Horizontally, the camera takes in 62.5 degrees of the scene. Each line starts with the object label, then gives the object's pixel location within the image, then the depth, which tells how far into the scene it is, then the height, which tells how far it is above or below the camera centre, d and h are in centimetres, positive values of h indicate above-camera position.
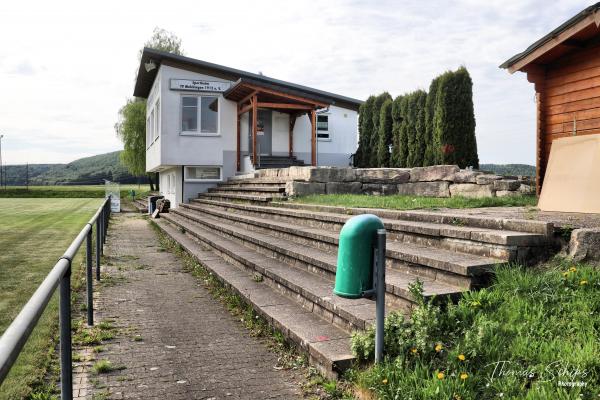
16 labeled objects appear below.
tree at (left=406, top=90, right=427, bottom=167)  1698 +183
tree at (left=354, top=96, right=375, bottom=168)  2042 +223
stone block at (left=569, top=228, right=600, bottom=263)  401 -53
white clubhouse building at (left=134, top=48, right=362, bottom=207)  1995 +248
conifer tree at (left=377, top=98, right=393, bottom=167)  1919 +208
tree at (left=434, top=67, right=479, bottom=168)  1464 +179
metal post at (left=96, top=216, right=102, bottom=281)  770 -119
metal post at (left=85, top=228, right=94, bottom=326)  526 -112
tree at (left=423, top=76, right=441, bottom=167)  1581 +182
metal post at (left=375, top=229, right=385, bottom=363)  325 -74
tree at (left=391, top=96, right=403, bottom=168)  1822 +190
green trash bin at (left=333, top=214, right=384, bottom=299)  326 -51
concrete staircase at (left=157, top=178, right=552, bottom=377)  396 -89
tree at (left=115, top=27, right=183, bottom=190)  3869 +439
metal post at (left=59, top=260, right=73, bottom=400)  280 -94
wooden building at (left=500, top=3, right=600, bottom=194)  766 +177
